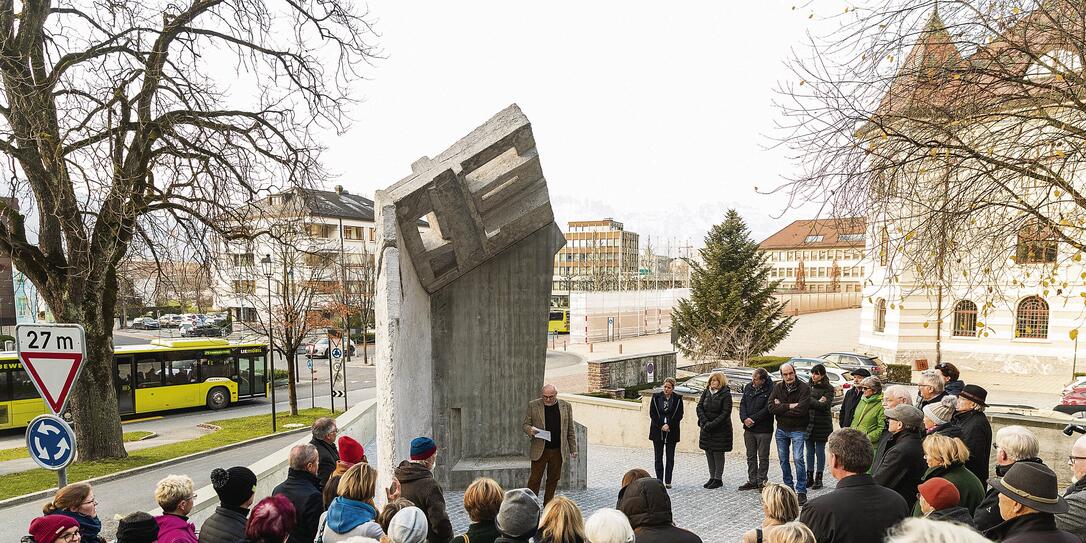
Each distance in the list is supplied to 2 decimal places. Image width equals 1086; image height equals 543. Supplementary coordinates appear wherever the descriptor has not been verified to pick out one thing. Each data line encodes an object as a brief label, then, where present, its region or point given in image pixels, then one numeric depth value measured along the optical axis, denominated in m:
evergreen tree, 30.83
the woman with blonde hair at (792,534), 3.02
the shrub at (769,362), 29.38
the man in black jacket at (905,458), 5.23
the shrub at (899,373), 29.45
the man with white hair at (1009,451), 4.38
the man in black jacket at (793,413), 8.47
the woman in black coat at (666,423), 9.01
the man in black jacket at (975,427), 5.67
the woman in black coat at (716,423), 9.02
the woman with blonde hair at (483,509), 4.01
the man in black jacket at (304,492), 4.61
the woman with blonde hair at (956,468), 4.50
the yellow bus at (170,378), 20.08
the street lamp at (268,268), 20.24
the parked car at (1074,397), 14.55
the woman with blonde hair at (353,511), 3.95
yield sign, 5.47
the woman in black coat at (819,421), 8.73
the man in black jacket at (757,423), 8.83
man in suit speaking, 7.99
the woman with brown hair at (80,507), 4.25
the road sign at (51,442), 5.35
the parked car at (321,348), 40.94
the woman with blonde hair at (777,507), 3.73
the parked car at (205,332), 51.30
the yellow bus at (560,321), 56.25
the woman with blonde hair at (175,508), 4.14
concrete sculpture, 7.44
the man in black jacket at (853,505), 3.78
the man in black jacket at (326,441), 5.89
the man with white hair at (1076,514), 4.12
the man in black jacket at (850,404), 8.79
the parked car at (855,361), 27.14
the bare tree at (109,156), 12.24
